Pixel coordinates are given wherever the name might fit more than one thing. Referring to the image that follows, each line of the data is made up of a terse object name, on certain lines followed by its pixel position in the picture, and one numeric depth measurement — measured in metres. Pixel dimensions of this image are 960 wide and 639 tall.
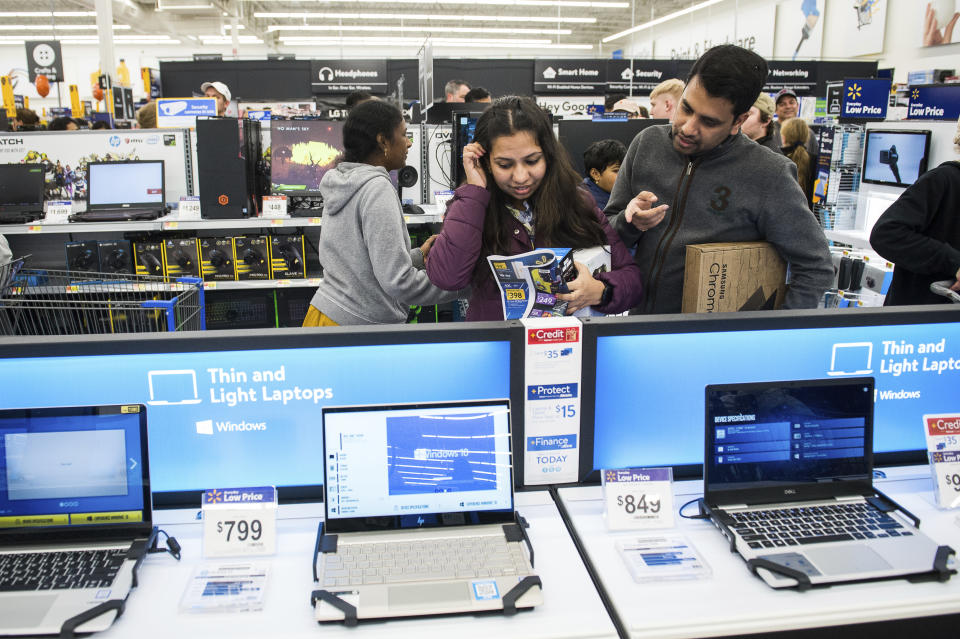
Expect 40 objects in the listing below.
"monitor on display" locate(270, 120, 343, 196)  4.48
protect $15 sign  1.35
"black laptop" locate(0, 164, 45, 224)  4.54
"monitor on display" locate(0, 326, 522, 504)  1.29
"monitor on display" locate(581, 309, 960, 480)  1.39
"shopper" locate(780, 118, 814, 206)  5.97
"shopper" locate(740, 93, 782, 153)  3.72
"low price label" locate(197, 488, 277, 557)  1.21
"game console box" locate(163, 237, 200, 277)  4.23
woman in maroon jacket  1.67
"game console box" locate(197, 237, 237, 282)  4.24
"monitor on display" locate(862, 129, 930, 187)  3.99
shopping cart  3.37
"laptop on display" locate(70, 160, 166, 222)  4.59
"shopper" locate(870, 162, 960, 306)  2.33
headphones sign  10.09
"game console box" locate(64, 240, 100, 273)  4.12
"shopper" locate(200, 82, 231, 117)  6.24
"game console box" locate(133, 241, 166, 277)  4.21
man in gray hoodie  1.70
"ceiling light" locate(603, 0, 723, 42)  16.09
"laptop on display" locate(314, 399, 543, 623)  1.15
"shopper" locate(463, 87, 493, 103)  6.13
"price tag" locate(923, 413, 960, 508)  1.38
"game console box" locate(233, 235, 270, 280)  4.25
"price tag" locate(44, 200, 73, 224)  4.39
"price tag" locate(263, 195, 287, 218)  4.36
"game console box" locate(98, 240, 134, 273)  4.17
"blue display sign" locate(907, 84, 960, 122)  4.96
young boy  3.42
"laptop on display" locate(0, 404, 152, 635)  1.15
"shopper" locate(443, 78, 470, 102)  7.54
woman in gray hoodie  2.10
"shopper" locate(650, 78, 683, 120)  4.59
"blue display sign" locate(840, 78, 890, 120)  5.16
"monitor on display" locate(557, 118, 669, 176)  4.10
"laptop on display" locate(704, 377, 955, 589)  1.21
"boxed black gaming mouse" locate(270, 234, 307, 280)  4.28
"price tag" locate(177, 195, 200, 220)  4.39
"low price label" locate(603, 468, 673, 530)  1.29
